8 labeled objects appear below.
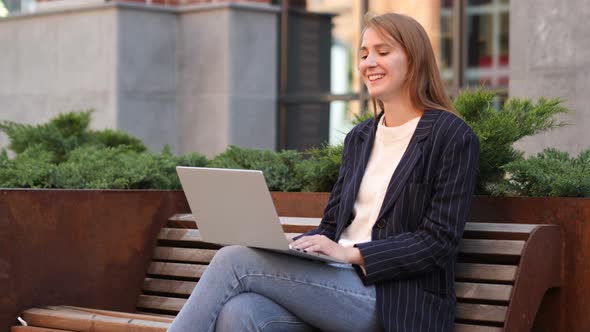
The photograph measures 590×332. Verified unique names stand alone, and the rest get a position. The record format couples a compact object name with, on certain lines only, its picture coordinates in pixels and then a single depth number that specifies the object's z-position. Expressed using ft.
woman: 12.48
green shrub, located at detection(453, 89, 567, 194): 14.92
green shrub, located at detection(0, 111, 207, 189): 18.17
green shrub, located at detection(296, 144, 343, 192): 16.58
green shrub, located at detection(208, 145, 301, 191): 17.90
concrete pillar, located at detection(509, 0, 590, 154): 22.54
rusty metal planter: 16.30
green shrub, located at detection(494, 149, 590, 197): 13.89
